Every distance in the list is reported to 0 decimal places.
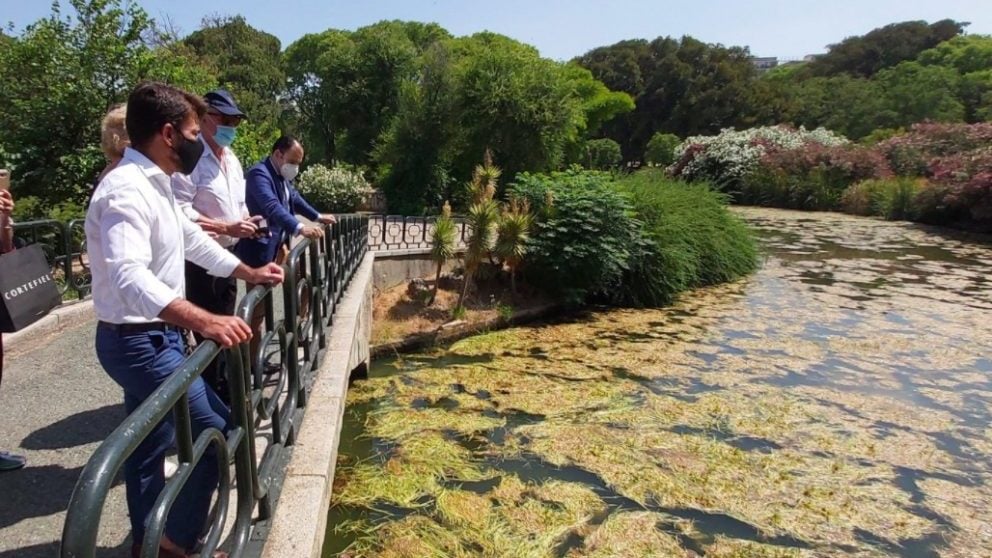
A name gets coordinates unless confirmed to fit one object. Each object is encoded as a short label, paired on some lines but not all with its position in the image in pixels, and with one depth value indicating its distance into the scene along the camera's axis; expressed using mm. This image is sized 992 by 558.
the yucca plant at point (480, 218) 8445
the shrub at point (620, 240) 9227
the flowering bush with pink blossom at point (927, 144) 22594
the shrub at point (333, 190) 17750
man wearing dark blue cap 2879
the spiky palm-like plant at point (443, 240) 8469
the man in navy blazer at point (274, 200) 3518
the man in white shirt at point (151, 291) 1729
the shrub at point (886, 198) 21109
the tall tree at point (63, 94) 7672
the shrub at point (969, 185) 18125
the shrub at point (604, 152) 31375
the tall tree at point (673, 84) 39156
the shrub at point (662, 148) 35281
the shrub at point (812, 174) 24188
